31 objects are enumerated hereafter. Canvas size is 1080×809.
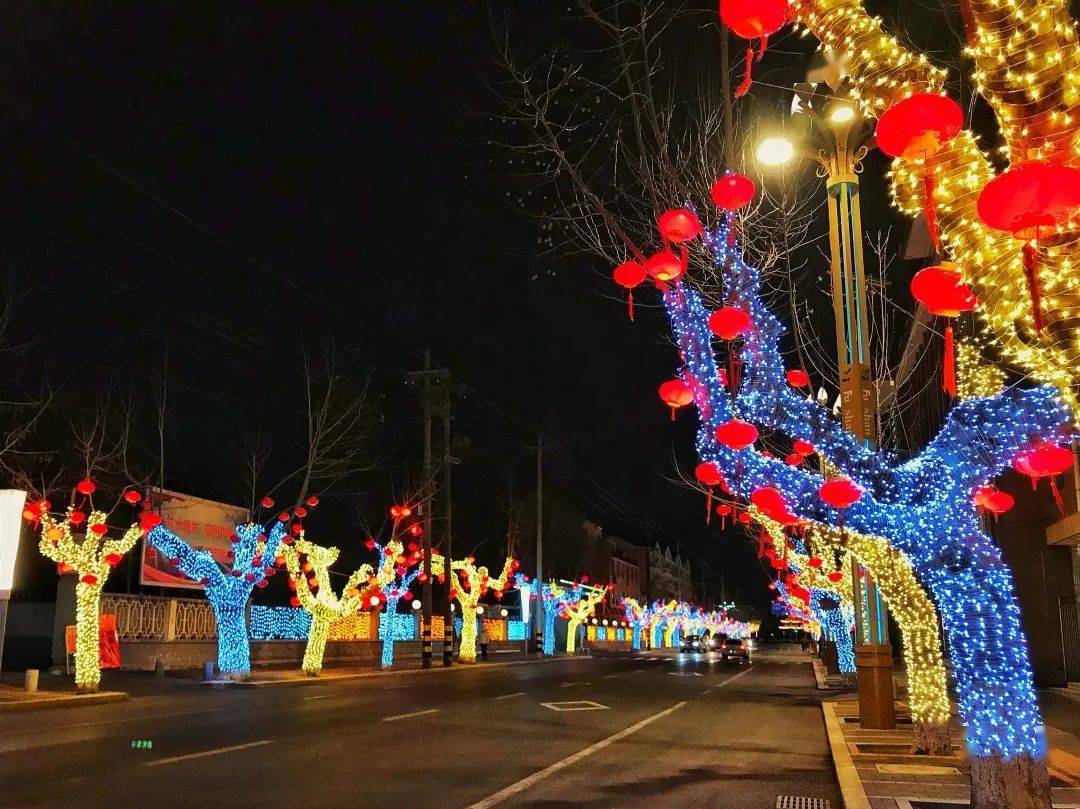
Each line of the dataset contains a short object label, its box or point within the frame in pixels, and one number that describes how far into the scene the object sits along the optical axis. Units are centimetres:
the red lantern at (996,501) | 1185
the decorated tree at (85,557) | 2038
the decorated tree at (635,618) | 8694
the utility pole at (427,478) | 3456
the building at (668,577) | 12556
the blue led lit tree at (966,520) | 701
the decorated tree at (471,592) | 4247
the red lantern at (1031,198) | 414
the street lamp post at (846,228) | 1138
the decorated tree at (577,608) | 6084
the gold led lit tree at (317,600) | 2848
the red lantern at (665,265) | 852
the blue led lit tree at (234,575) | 2448
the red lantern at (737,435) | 824
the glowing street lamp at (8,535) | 1894
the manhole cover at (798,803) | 874
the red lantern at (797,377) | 1404
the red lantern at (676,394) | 979
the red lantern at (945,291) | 636
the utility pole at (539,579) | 4806
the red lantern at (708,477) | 1106
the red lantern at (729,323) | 855
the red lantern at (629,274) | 852
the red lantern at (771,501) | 823
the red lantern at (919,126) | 484
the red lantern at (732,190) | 773
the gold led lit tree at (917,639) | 1062
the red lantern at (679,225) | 789
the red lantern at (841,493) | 763
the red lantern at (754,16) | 539
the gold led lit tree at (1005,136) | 457
